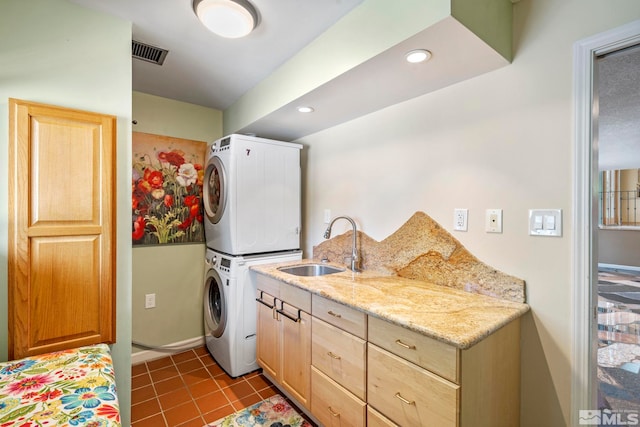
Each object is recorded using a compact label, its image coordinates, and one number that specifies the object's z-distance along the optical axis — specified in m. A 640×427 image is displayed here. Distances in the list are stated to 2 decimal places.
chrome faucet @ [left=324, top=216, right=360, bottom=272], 2.08
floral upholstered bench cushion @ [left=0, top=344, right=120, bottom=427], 0.84
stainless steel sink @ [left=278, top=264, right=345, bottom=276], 2.23
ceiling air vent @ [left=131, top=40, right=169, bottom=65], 1.75
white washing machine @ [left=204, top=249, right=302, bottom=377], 2.19
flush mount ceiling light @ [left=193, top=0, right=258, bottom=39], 1.34
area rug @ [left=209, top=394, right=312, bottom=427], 1.72
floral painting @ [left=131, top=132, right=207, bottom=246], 2.45
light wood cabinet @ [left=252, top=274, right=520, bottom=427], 1.03
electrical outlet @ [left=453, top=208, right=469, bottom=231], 1.56
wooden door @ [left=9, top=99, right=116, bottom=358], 1.23
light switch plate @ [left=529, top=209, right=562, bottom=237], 1.25
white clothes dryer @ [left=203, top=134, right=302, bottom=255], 2.22
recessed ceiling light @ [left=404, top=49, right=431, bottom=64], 1.28
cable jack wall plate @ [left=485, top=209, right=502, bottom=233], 1.43
